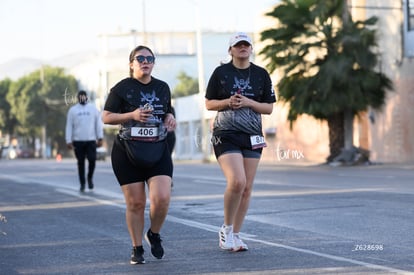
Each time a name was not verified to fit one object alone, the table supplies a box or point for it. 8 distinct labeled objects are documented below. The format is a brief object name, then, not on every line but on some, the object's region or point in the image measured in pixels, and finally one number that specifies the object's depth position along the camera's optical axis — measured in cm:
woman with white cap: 855
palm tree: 3316
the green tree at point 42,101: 7488
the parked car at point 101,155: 6657
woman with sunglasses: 798
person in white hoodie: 1741
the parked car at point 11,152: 9981
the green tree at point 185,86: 8088
